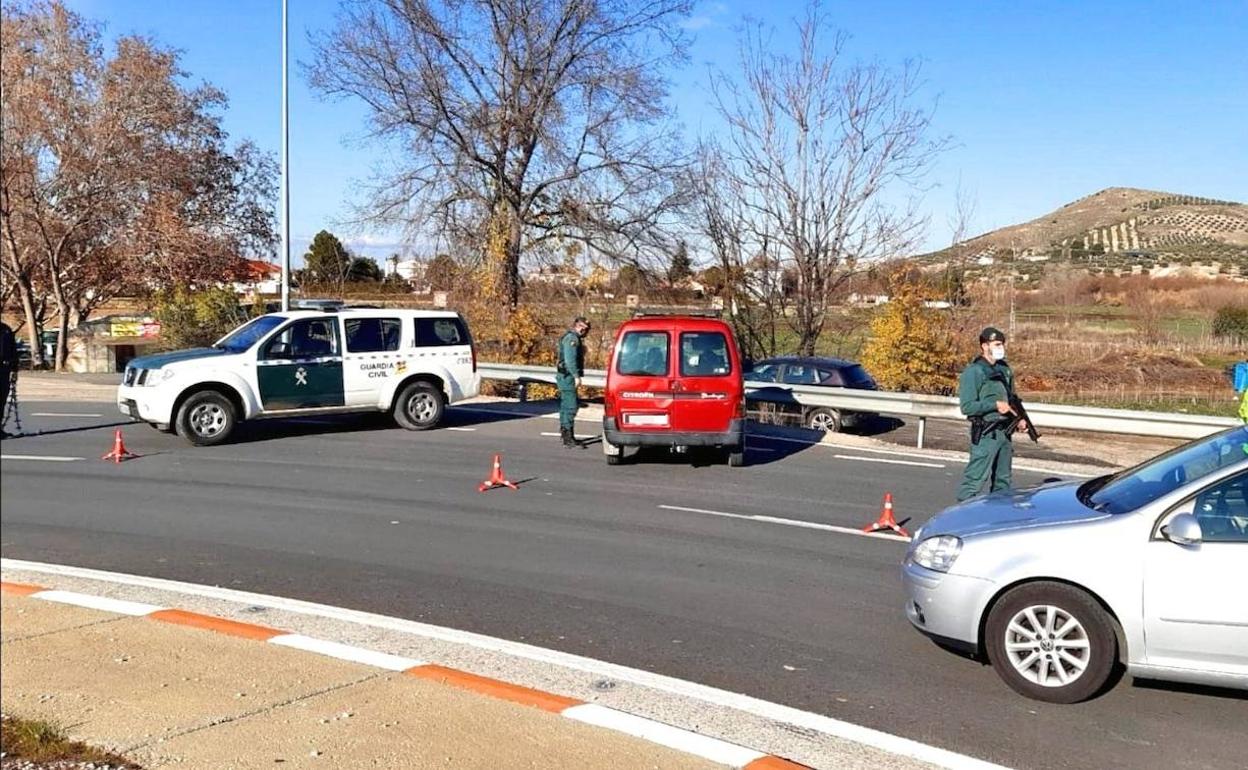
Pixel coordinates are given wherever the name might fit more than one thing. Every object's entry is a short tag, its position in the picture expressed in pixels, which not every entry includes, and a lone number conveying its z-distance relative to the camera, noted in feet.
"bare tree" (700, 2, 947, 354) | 84.89
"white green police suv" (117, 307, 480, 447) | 47.16
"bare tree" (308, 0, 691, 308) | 89.61
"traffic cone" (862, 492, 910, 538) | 30.87
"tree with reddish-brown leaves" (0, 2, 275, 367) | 89.76
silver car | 16.72
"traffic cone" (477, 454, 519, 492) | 37.43
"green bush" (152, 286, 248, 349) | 91.76
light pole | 75.87
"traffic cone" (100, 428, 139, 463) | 42.19
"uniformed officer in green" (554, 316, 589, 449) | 47.57
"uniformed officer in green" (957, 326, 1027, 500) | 29.50
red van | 41.65
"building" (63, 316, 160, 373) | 96.12
